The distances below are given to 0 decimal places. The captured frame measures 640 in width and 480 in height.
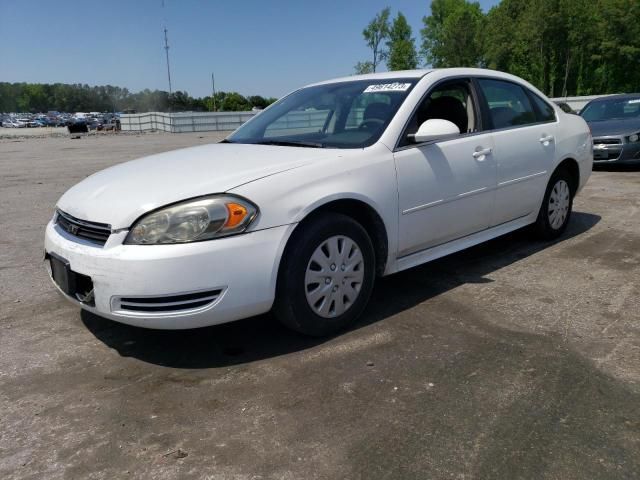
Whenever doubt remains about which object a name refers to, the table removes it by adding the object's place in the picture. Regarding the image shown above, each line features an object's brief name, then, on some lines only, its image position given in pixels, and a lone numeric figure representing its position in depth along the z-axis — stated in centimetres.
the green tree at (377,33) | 6212
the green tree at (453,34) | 5312
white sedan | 274
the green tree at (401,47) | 5856
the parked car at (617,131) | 961
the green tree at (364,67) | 6462
